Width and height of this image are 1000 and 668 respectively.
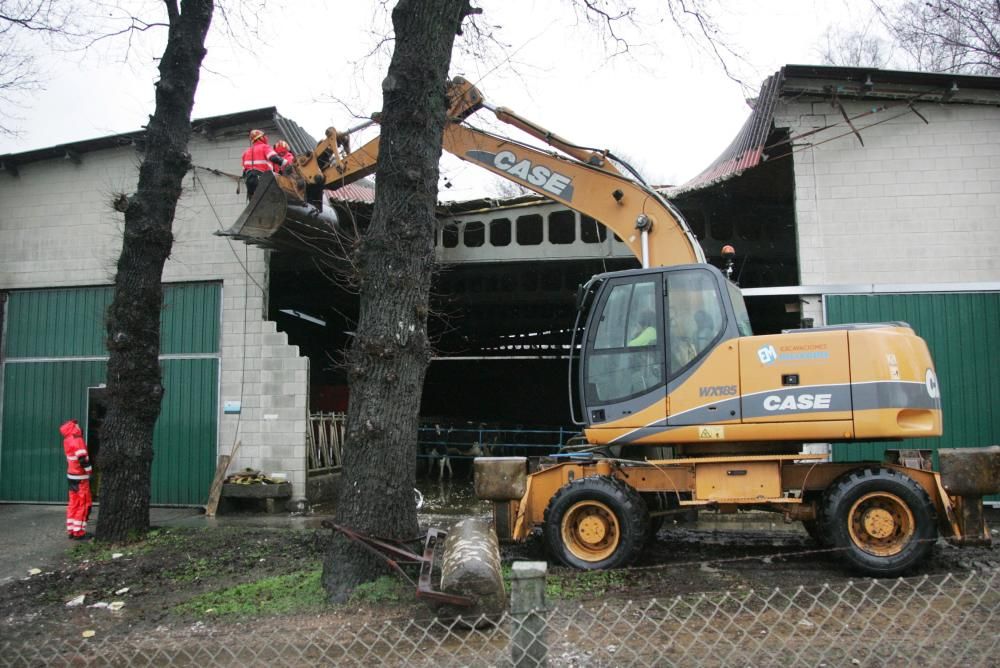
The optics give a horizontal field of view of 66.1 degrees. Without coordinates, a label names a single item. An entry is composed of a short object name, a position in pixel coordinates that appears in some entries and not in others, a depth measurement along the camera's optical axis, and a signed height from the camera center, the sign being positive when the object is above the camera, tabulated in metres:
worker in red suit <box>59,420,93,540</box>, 9.34 -1.00
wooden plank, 11.49 -1.29
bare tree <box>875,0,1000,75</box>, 15.70 +7.28
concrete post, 2.97 -0.87
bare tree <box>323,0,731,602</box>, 6.07 +0.76
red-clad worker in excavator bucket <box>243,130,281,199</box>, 11.26 +3.47
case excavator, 6.65 -0.41
